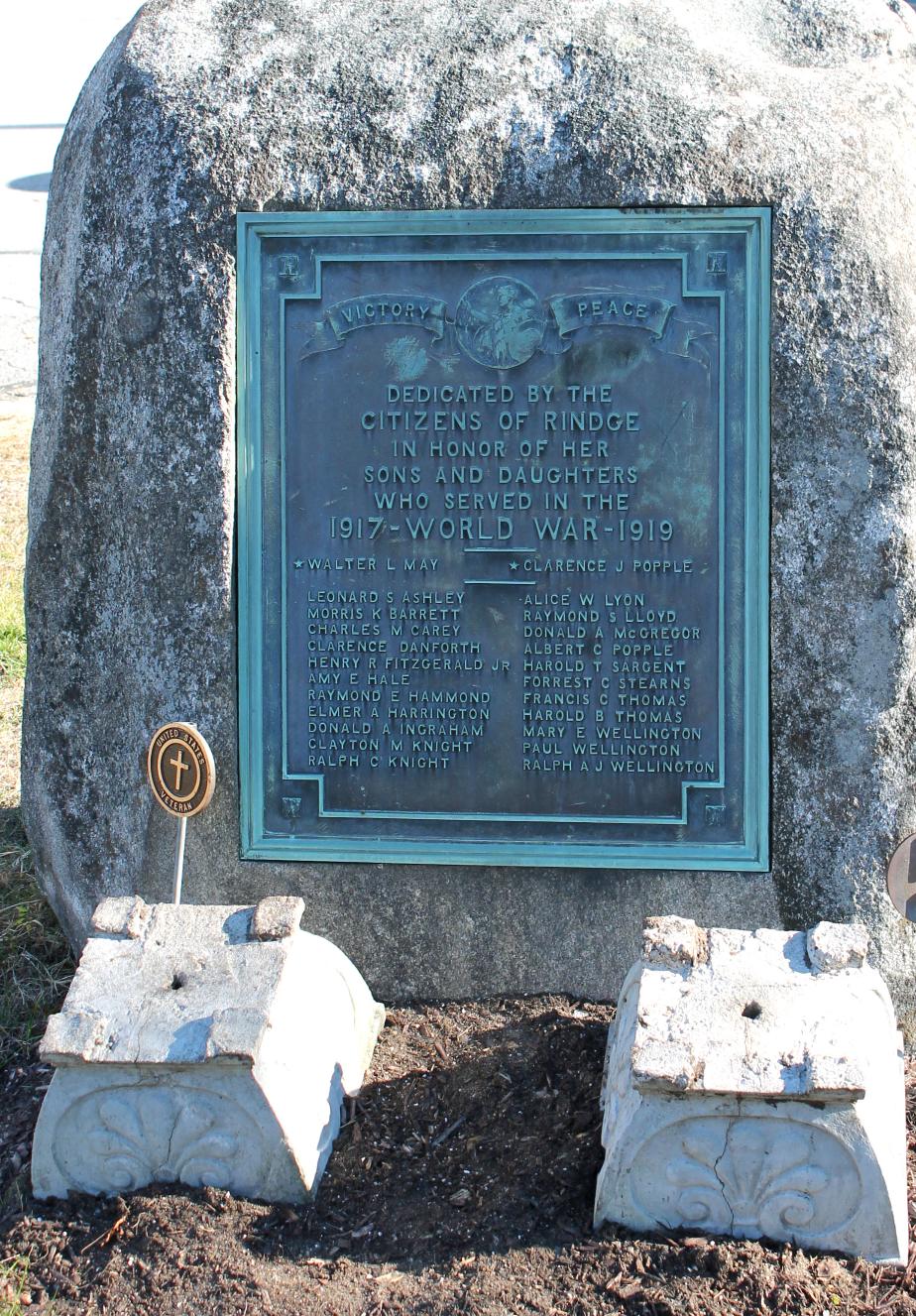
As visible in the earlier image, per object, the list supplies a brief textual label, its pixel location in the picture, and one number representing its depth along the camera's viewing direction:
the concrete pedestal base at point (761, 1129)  2.66
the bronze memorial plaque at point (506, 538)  3.51
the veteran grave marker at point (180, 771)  3.34
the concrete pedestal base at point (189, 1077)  2.84
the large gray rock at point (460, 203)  3.45
